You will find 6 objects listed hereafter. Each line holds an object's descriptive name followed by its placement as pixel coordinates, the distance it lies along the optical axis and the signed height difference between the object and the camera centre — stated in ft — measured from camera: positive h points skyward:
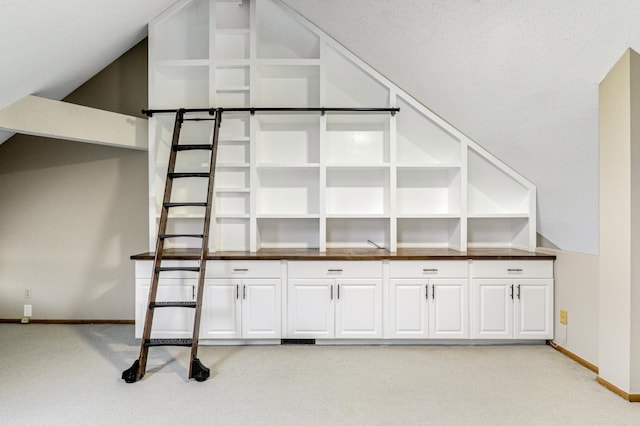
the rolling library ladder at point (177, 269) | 8.63 -1.60
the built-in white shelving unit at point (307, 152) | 11.70 +2.23
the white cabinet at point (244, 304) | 10.66 -2.76
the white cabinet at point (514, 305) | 10.66 -2.70
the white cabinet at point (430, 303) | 10.67 -2.67
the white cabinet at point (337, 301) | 10.68 -2.64
